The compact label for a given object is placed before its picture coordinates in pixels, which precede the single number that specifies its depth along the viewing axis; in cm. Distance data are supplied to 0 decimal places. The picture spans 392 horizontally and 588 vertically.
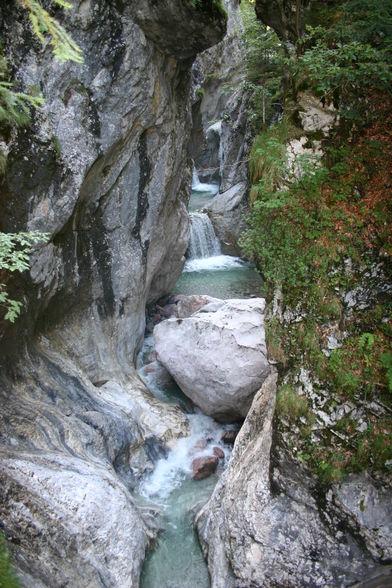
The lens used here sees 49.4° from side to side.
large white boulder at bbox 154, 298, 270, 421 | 931
